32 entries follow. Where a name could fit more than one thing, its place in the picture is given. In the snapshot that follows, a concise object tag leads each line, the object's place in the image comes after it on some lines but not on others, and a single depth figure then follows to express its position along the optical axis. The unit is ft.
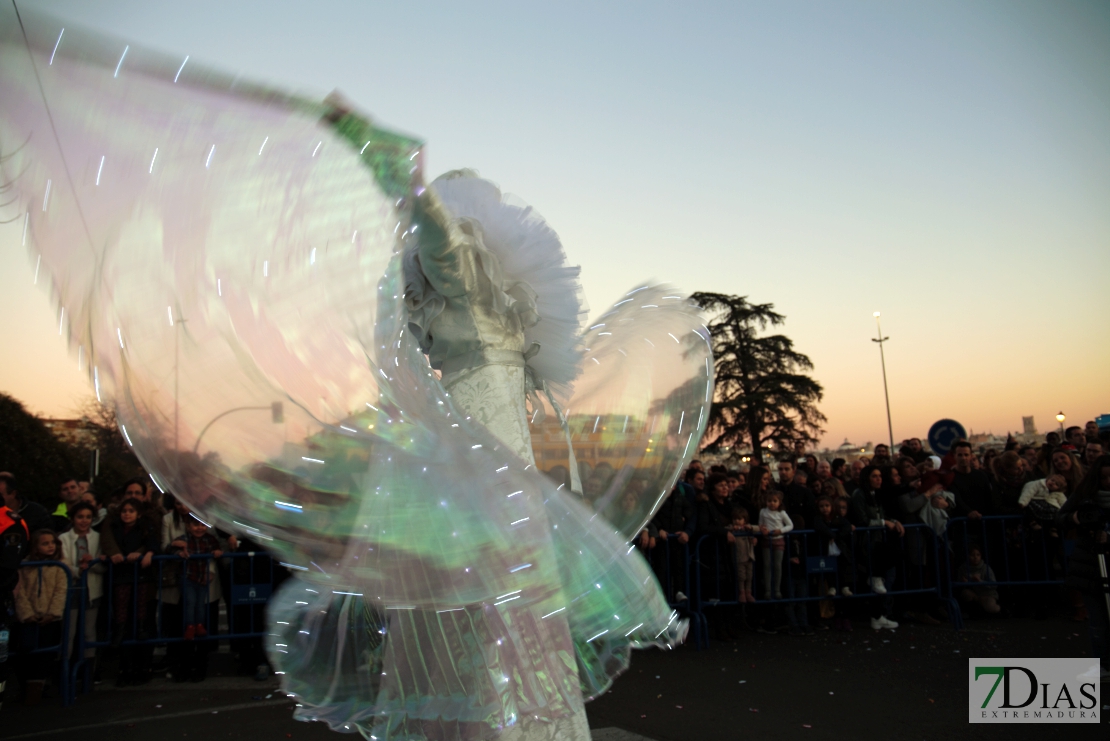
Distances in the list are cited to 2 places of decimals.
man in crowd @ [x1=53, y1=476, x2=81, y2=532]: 23.01
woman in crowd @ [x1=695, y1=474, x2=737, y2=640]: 24.07
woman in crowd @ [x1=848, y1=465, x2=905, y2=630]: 25.22
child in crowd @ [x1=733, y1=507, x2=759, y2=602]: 24.16
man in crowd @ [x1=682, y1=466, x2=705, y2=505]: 24.47
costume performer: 6.23
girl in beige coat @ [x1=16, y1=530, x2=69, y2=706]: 18.63
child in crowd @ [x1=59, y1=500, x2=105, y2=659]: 20.20
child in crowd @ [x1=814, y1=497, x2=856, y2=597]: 25.21
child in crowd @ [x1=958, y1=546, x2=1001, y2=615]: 26.23
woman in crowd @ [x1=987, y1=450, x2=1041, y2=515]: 27.43
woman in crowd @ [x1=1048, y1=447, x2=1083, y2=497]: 26.09
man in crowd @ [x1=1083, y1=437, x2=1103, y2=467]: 21.47
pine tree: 140.67
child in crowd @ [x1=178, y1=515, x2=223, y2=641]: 20.65
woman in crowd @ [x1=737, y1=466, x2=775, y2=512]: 26.30
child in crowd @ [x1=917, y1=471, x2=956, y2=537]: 26.18
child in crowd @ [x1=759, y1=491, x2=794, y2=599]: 24.54
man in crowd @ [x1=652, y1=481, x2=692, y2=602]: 23.82
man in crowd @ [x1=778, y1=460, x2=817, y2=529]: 26.21
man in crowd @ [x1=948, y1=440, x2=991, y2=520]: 27.27
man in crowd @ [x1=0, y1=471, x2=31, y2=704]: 16.35
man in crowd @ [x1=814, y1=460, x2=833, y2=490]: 28.25
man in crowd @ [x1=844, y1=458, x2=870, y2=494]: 32.20
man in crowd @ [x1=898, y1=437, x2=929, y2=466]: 33.50
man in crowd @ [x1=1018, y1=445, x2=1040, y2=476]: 29.17
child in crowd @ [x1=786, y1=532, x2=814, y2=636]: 24.62
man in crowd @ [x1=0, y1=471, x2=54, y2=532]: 19.75
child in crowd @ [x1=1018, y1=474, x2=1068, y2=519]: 25.80
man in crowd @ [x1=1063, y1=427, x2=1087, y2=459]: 30.19
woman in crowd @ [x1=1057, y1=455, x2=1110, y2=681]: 16.48
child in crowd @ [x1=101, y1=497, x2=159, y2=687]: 20.39
